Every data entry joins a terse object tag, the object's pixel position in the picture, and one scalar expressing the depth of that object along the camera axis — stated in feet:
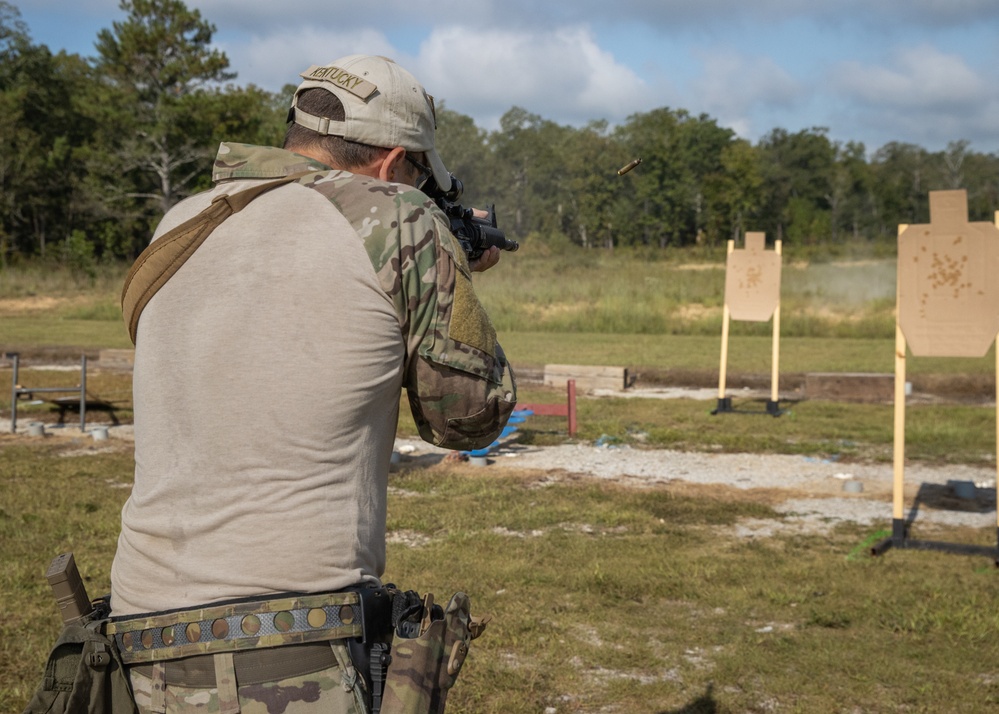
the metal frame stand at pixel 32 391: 34.40
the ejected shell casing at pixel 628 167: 9.66
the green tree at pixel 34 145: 133.80
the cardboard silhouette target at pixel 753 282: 44.29
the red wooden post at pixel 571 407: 33.60
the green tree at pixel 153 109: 129.59
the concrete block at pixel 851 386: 44.91
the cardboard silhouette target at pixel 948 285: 22.49
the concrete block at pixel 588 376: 48.67
